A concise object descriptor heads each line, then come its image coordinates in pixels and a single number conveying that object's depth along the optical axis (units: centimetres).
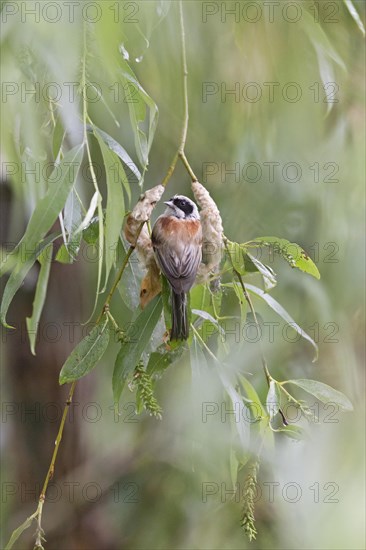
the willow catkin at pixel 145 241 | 609
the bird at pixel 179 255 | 608
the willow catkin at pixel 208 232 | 611
